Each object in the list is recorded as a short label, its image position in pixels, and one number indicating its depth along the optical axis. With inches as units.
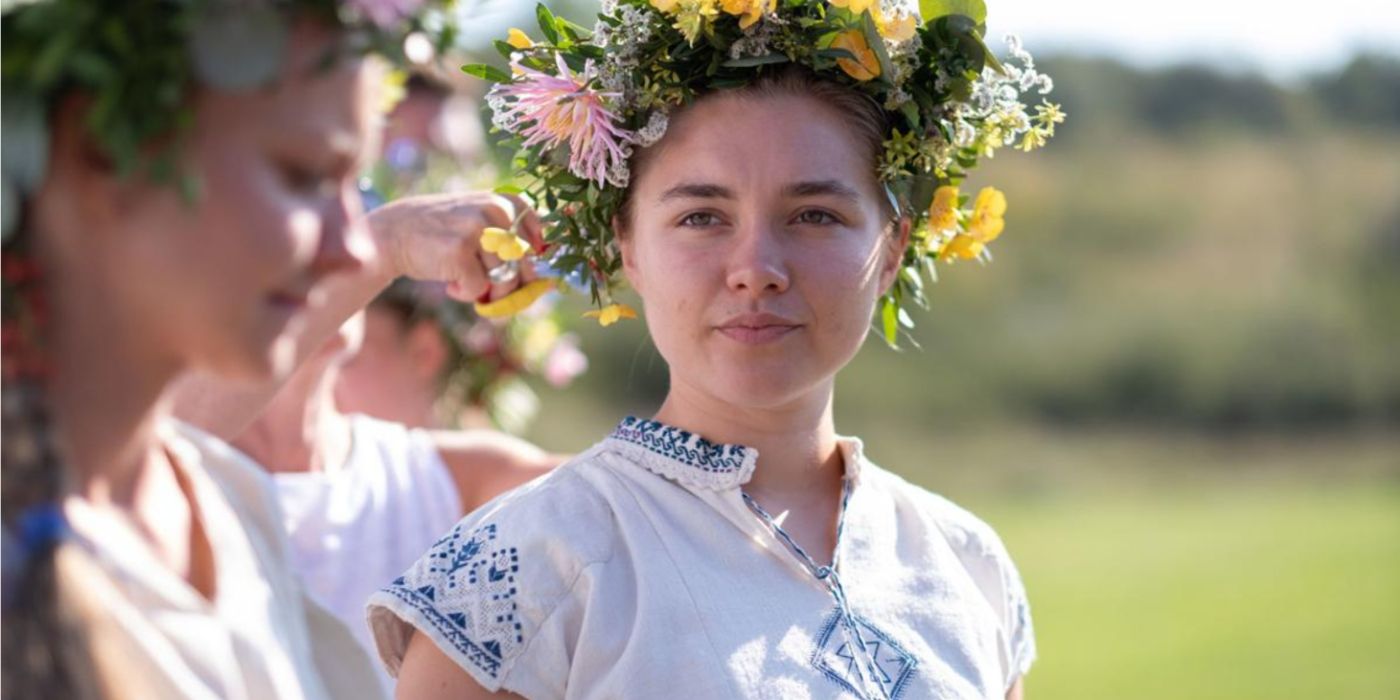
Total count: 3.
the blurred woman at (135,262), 64.4
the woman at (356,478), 135.1
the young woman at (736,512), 96.3
